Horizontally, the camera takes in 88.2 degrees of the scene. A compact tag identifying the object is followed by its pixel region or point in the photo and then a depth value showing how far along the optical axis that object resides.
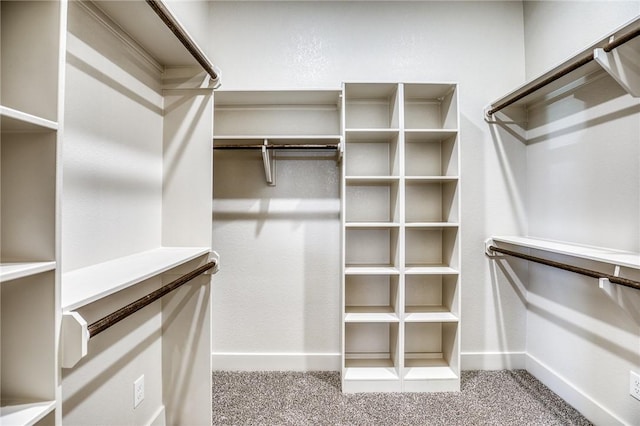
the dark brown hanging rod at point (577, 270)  1.32
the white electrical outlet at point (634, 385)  1.59
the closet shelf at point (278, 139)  2.10
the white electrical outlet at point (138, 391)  1.47
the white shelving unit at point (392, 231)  2.29
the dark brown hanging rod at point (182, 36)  1.11
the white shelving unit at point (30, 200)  0.74
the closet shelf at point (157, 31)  1.17
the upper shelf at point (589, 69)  1.38
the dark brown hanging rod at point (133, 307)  0.87
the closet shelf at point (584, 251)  1.40
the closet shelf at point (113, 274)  0.85
